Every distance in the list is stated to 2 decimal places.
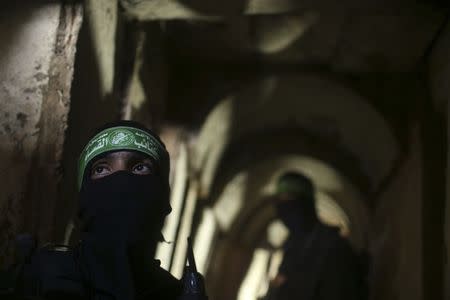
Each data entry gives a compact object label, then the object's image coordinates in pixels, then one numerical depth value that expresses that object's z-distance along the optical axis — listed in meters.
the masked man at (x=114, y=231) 2.23
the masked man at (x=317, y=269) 3.75
